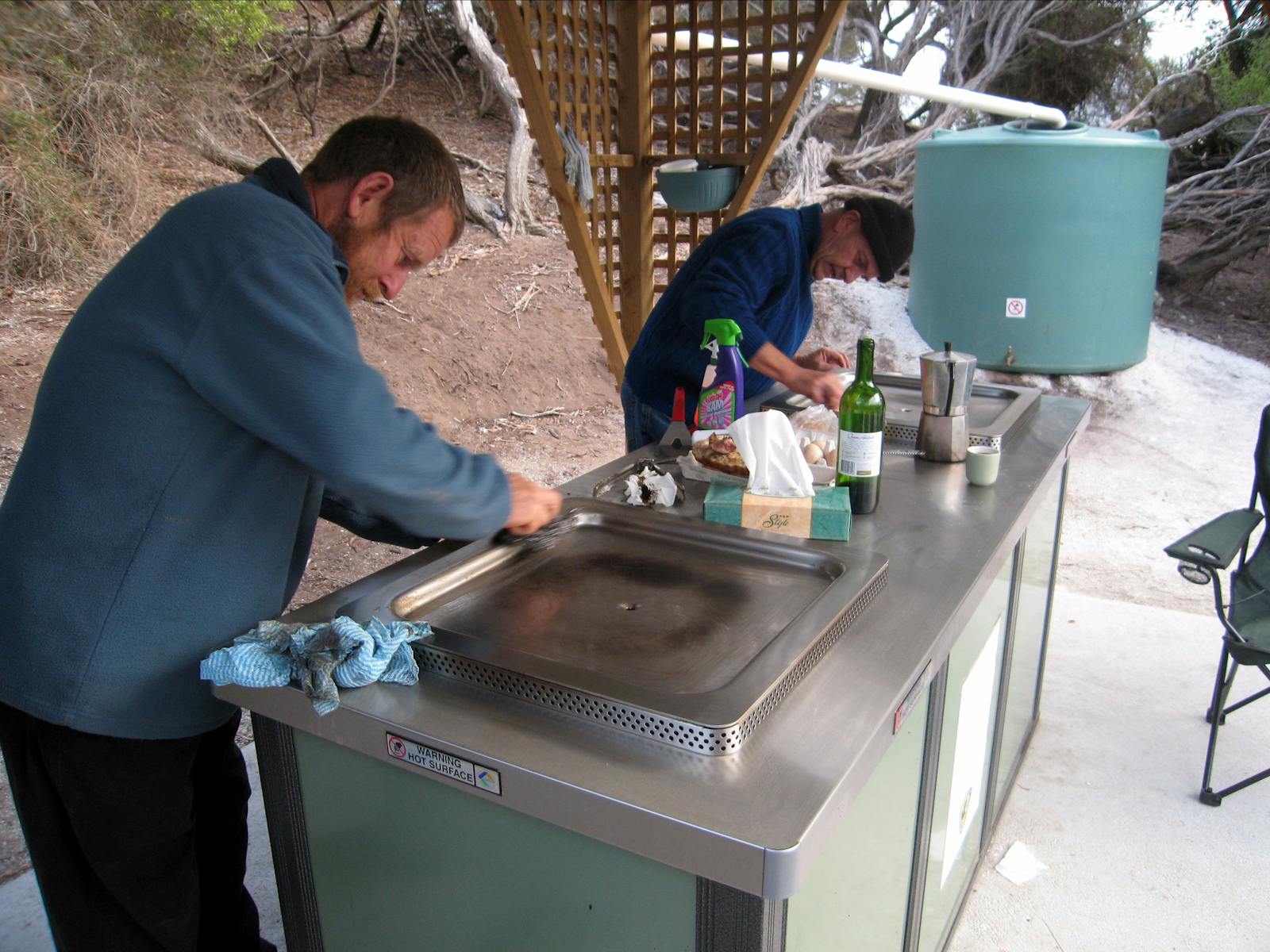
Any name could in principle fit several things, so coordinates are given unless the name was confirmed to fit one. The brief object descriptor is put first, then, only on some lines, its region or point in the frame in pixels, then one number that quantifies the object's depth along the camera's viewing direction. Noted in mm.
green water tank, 6270
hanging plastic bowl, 3490
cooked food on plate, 1905
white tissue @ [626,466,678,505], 1871
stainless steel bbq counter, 998
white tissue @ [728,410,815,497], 1760
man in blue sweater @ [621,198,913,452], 2488
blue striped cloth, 1190
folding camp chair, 2479
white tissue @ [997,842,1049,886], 2402
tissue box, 1687
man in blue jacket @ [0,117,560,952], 1182
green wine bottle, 1788
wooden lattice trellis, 3164
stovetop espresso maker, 2100
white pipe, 4035
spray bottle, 2205
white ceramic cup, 2037
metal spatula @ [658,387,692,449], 2354
